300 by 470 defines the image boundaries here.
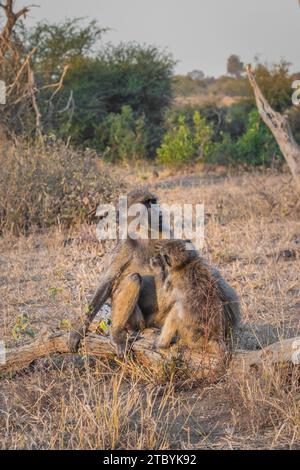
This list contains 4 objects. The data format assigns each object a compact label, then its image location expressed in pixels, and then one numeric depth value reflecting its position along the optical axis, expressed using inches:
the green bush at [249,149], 608.6
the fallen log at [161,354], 150.4
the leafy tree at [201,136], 601.9
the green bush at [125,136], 615.3
